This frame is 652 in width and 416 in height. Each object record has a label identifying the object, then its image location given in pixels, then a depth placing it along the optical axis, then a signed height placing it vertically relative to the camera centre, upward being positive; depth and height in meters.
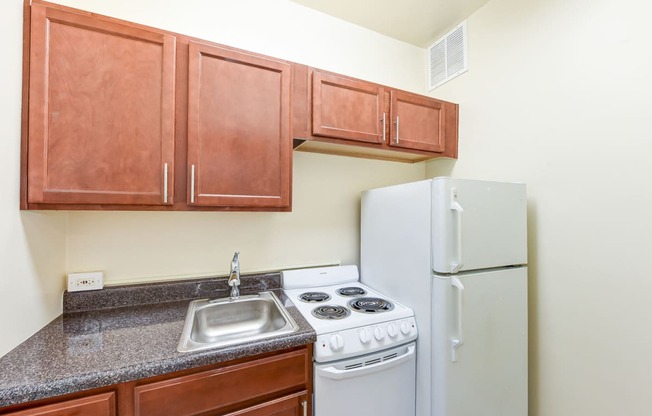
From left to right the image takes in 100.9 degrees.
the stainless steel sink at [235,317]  1.41 -0.60
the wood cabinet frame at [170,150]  1.03 +0.27
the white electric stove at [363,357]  1.21 -0.70
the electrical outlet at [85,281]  1.36 -0.36
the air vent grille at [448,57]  1.98 +1.20
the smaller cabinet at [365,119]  1.54 +0.58
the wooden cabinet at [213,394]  0.88 -0.67
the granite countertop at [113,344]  0.85 -0.52
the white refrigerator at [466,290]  1.29 -0.41
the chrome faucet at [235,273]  1.55 -0.36
